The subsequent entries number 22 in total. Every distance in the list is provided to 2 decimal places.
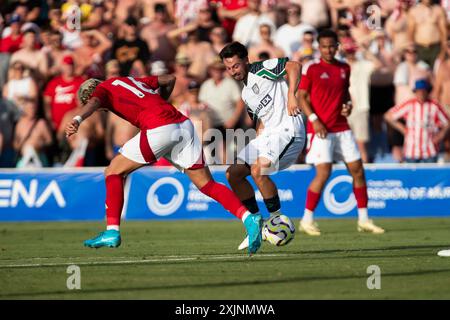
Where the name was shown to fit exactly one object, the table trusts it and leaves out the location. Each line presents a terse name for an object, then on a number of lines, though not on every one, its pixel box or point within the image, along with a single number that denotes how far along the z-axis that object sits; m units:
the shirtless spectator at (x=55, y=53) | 21.61
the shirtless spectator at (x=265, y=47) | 20.67
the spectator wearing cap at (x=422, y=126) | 19.61
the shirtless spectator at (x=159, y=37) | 22.11
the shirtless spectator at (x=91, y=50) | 21.50
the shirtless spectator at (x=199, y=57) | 21.34
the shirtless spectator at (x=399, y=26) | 21.20
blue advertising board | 18.84
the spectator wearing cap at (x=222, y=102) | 20.03
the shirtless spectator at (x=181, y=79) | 20.66
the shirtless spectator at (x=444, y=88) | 20.30
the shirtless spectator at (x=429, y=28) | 21.08
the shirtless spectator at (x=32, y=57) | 21.66
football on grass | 12.43
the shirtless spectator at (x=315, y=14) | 21.69
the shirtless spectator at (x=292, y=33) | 21.08
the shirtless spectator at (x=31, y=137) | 20.58
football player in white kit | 12.98
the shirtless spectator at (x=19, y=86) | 21.05
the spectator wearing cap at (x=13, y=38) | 22.34
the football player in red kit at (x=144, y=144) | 12.11
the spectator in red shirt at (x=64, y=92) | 20.75
